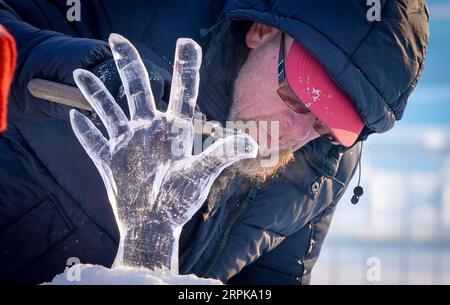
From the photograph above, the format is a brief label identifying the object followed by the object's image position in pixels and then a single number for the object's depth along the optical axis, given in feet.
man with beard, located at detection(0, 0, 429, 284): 5.43
